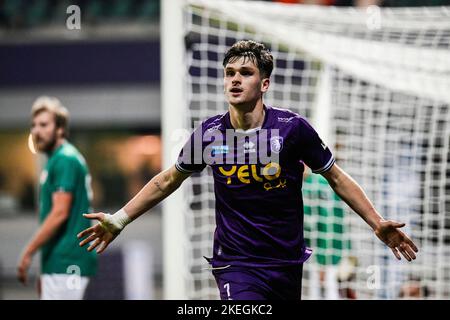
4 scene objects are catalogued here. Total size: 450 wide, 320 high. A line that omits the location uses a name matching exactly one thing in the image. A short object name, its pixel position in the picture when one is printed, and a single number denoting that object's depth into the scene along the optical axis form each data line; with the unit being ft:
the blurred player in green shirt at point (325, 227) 41.86
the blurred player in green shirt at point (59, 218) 34.81
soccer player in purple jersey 24.35
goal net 40.52
